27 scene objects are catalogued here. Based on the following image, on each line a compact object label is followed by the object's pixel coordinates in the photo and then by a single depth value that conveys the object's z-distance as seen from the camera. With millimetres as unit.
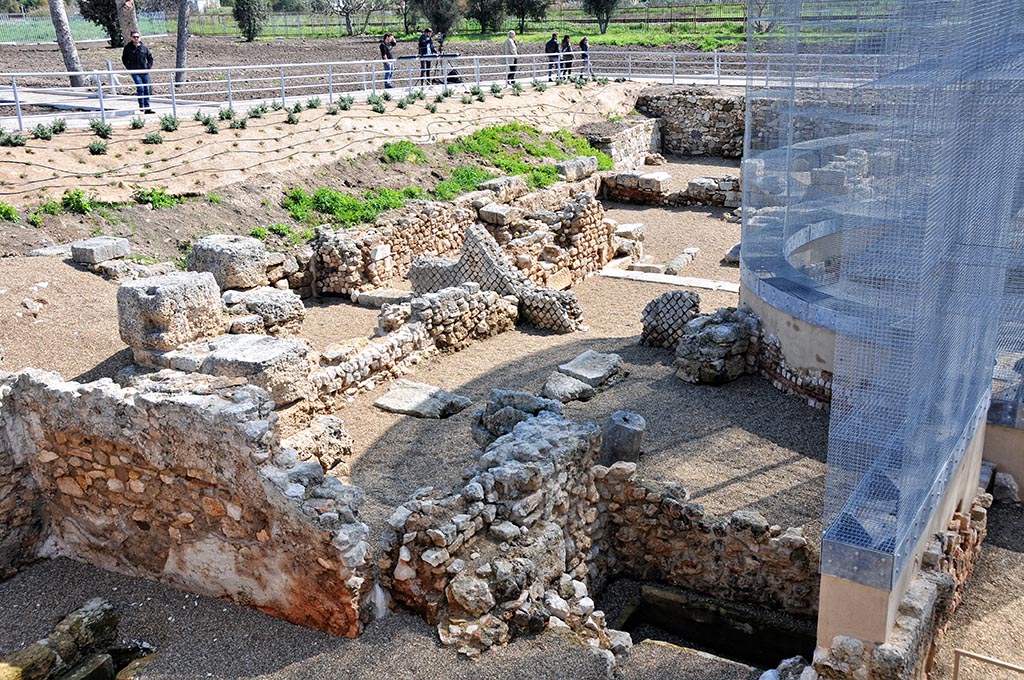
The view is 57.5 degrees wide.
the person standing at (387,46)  25406
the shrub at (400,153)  18734
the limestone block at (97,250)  12734
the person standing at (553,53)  28623
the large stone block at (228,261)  12805
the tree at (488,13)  45656
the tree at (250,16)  42281
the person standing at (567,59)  29086
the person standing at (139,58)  19250
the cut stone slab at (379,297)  14258
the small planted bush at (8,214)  13448
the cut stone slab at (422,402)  10148
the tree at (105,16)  37594
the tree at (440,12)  44188
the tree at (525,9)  46000
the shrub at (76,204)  14102
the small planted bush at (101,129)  16219
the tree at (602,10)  43594
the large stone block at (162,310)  10203
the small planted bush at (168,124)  17047
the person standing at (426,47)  25234
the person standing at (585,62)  30109
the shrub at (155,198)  14805
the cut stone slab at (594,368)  10758
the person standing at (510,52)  26450
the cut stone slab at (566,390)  10312
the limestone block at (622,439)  8641
